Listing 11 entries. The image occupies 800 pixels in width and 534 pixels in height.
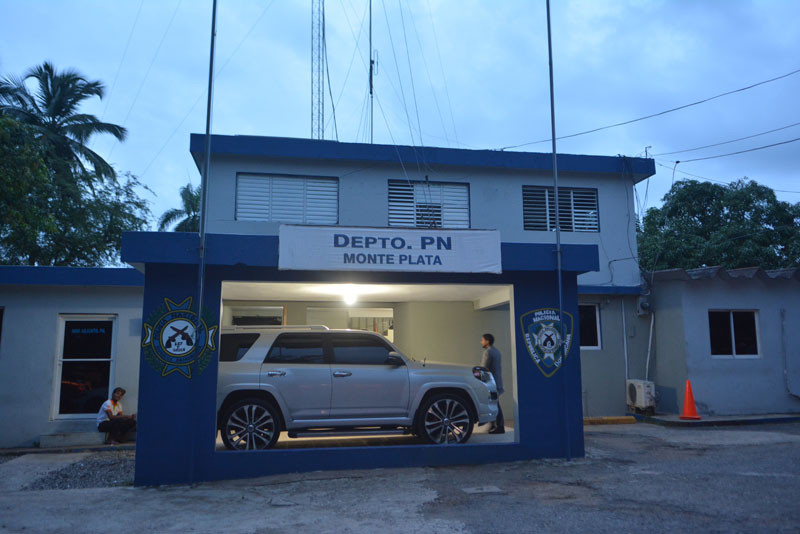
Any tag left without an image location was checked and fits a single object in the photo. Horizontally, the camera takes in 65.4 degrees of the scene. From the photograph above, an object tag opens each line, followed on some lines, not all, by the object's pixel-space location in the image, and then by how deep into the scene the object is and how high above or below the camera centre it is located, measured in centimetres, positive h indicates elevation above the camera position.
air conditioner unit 1382 -88
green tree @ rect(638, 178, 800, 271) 2633 +555
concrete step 1136 -148
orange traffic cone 1296 -108
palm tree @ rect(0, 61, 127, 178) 2450 +968
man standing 1078 -20
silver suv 887 -49
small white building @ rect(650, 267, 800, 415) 1377 +35
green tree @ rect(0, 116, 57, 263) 1432 +424
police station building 824 +109
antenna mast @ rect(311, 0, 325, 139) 1714 +809
